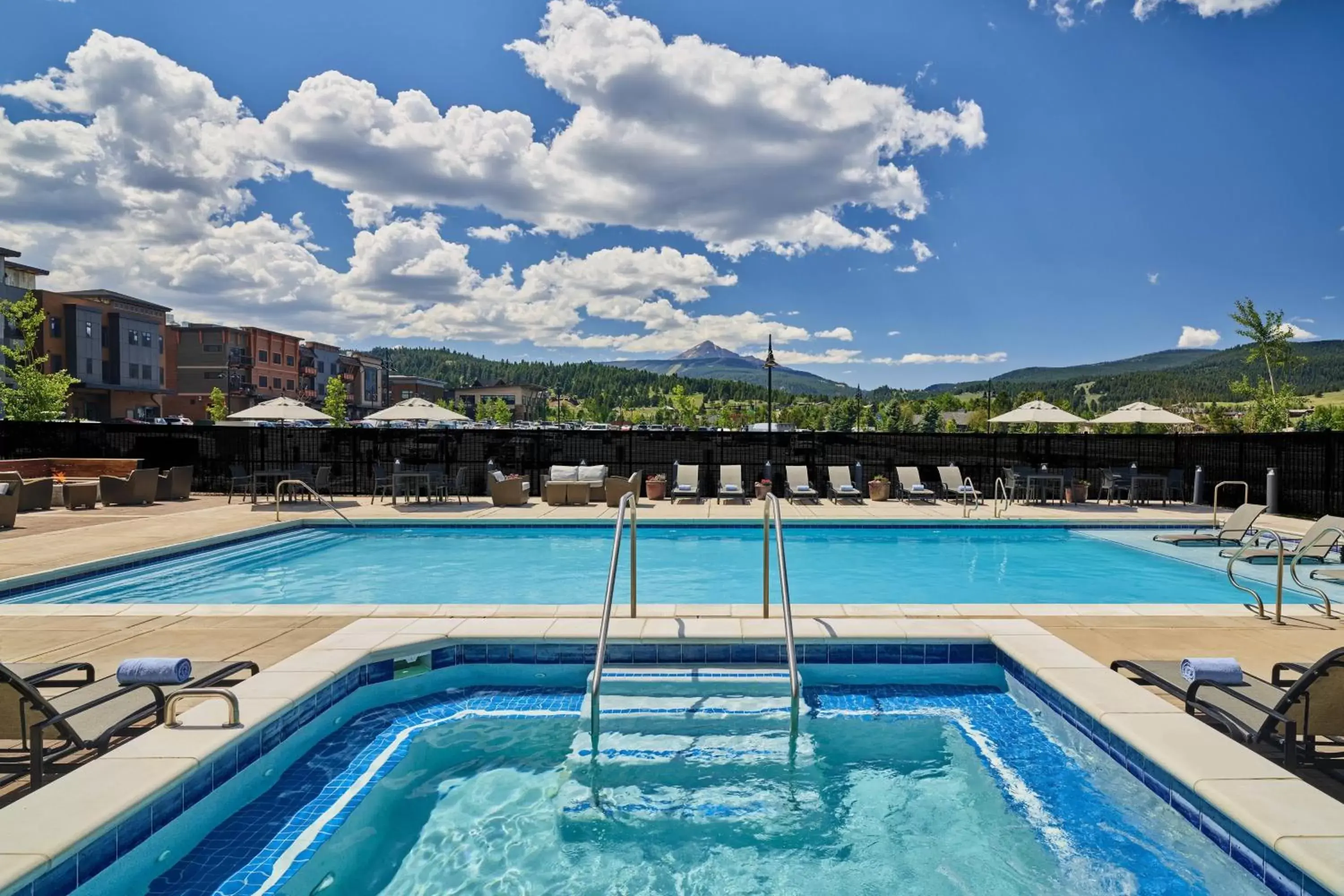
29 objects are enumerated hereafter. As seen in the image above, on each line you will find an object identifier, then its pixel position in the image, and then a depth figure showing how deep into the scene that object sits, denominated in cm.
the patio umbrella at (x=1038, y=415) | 1591
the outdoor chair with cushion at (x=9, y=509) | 1109
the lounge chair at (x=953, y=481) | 1628
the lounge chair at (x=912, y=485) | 1652
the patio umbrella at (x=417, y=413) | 1532
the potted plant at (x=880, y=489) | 1670
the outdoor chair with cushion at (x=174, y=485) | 1524
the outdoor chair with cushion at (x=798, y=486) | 1633
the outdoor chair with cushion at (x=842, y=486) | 1579
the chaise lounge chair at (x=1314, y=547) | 729
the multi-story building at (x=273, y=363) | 7325
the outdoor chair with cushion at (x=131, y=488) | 1441
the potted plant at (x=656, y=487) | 1631
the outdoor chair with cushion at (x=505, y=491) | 1505
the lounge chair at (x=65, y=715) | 309
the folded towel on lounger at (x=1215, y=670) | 396
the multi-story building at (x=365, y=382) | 9469
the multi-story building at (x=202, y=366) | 6894
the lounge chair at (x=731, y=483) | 1598
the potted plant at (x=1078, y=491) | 1661
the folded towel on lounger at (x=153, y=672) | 378
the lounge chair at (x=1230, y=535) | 988
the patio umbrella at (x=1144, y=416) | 1557
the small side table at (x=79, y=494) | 1377
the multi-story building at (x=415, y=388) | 10988
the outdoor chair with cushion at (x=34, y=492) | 1309
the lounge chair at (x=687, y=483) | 1580
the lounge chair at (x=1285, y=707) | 325
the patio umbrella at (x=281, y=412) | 1532
